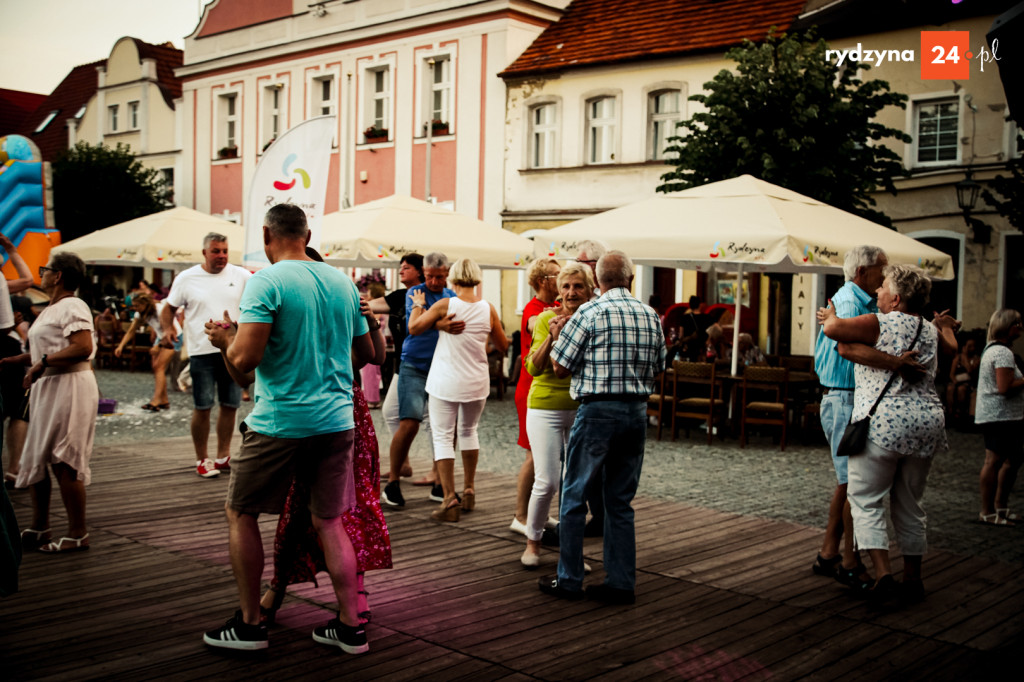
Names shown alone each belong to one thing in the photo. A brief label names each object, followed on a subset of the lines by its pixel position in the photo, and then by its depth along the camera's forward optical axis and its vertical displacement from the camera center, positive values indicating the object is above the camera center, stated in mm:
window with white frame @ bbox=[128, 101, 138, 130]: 37969 +6234
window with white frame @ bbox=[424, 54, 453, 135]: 27438 +5298
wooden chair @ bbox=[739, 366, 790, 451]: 11891 -1169
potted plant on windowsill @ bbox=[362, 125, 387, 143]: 28838 +4315
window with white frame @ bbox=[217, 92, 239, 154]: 33438 +5371
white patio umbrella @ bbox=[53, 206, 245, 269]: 17250 +826
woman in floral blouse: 5707 -700
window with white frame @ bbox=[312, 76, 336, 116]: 30406 +5692
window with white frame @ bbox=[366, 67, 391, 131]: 29167 +5383
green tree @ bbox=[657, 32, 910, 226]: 15492 +2563
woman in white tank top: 7742 -571
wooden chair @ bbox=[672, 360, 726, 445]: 12289 -1207
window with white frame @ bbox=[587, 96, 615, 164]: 24812 +3891
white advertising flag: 6223 +697
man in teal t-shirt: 4625 -536
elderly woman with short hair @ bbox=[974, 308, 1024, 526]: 7859 -828
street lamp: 18672 +1726
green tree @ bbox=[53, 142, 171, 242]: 34156 +3183
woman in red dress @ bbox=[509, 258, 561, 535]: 6918 -240
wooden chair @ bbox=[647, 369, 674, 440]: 12547 -1267
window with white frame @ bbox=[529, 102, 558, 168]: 25703 +3902
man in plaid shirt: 5660 -623
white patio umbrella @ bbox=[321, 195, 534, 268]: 13469 +753
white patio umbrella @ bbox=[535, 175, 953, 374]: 10797 +705
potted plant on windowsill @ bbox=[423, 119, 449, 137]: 27469 +4303
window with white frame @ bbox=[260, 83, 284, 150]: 31859 +5395
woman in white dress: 6430 -720
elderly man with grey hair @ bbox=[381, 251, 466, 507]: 8125 -642
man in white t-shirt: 9133 -326
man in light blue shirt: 6180 -506
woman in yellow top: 6355 -796
